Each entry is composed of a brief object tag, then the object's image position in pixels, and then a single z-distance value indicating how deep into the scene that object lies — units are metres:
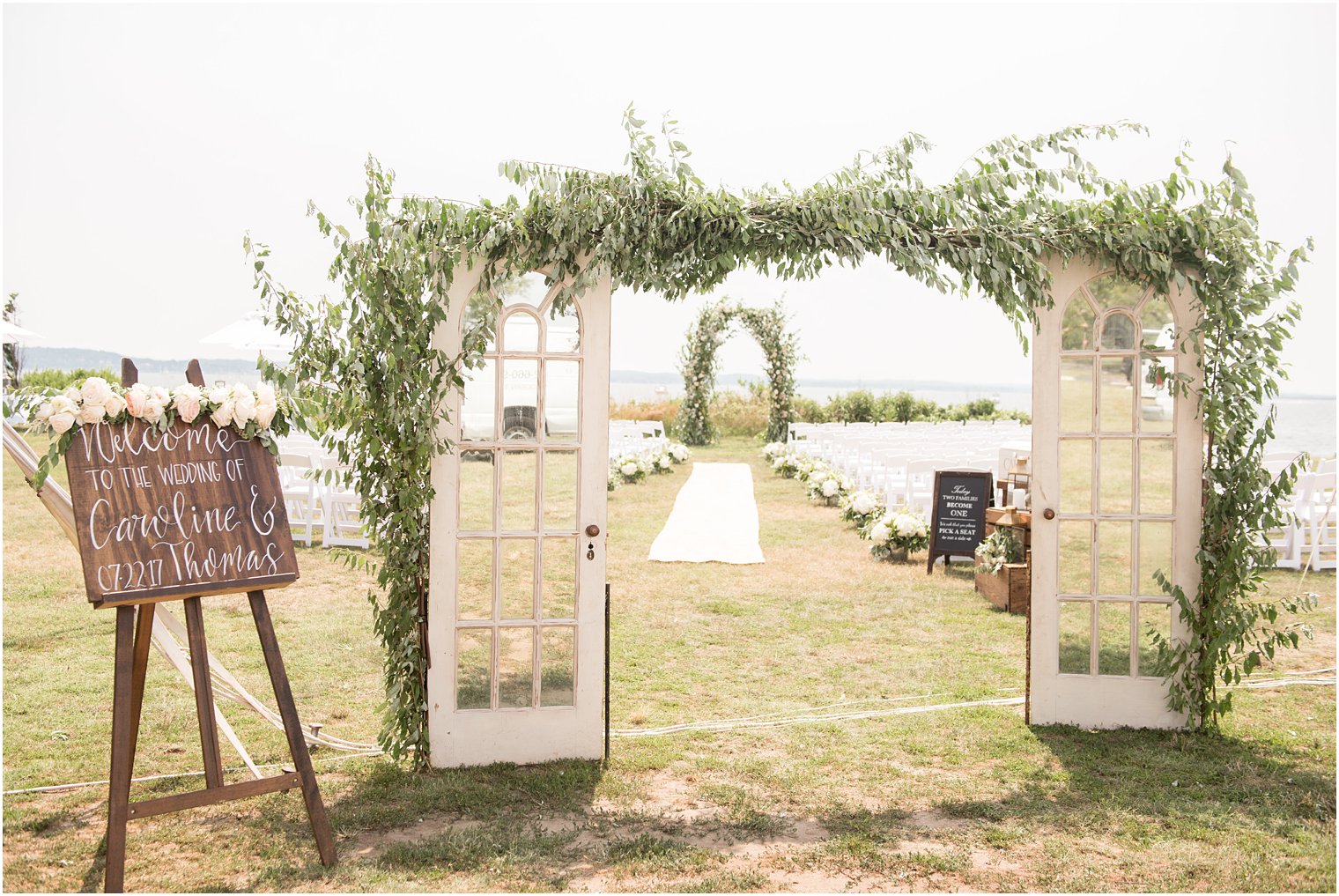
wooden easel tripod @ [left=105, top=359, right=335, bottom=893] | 3.29
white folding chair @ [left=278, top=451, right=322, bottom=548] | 9.77
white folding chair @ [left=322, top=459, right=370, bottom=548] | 9.91
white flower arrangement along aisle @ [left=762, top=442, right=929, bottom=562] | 9.68
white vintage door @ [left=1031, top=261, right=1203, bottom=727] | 4.94
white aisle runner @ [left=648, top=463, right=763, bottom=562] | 10.15
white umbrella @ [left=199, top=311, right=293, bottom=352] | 10.82
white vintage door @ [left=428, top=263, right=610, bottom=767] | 4.51
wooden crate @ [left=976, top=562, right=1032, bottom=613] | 7.66
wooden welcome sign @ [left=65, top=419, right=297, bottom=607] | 3.35
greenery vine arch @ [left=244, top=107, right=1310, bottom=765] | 4.16
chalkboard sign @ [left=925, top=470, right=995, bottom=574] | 8.94
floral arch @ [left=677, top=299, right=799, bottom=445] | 21.36
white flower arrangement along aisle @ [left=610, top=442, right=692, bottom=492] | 15.70
